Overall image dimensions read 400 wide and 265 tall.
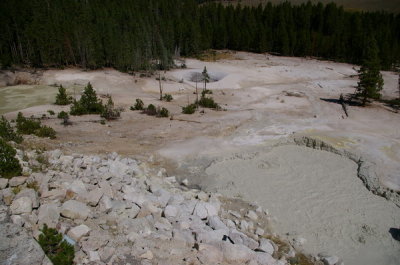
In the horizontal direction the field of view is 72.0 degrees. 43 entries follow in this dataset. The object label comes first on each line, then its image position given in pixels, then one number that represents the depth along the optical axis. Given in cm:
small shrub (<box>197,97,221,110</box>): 4272
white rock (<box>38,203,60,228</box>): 1013
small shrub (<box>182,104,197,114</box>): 3891
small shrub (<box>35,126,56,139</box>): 2544
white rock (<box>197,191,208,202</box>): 1748
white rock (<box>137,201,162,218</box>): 1308
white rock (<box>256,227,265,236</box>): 1499
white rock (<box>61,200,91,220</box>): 1110
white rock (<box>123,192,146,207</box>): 1392
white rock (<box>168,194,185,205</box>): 1538
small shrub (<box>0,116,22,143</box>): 2002
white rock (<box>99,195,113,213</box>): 1244
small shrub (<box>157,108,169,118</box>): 3681
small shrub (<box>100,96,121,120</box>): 3516
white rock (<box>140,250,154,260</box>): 992
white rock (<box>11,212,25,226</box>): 947
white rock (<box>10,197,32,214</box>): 1023
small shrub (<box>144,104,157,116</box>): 3812
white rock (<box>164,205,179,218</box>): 1362
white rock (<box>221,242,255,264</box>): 1110
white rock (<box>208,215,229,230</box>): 1402
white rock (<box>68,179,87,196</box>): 1291
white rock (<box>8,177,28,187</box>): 1185
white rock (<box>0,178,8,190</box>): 1145
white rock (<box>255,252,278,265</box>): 1142
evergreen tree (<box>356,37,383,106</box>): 4200
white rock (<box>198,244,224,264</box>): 1064
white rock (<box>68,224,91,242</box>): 995
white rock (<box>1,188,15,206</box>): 1052
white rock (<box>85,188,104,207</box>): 1262
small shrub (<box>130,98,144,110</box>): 4016
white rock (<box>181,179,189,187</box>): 2007
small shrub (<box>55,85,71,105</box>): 4084
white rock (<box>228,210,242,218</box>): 1632
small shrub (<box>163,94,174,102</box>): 4668
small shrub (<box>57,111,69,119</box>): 3209
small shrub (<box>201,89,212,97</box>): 5150
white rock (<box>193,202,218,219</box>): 1491
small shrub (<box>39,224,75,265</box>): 843
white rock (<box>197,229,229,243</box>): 1199
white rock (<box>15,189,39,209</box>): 1080
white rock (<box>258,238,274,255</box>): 1302
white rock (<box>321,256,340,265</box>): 1333
